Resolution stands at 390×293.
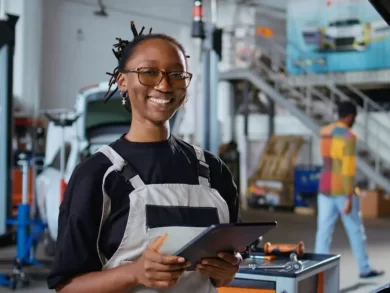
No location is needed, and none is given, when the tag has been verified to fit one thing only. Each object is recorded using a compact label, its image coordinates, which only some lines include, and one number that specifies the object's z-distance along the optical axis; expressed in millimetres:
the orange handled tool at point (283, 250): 3092
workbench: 2594
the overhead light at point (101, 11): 13825
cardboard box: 12016
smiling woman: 1483
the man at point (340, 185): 5965
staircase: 13310
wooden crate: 12953
